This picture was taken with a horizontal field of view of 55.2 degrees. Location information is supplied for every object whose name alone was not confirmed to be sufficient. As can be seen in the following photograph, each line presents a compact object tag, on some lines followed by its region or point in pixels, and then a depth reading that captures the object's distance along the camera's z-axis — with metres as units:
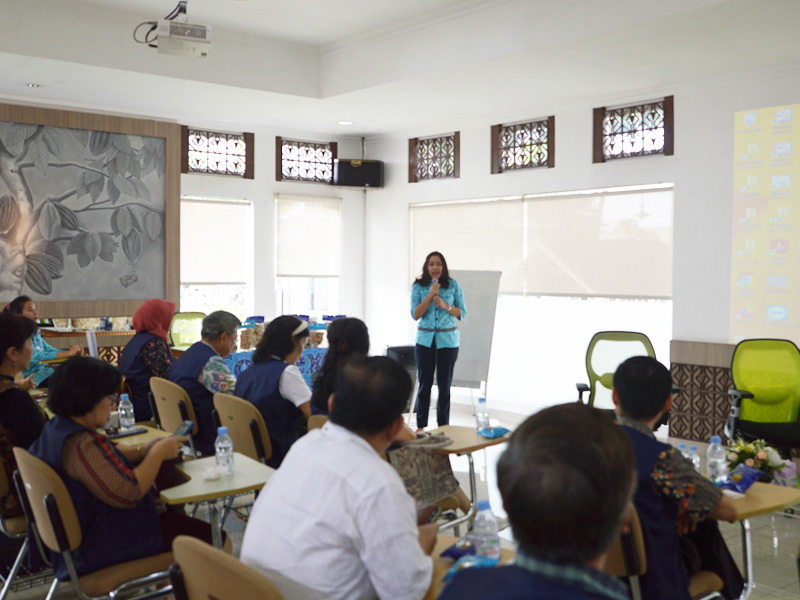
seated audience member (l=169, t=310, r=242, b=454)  4.32
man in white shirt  1.70
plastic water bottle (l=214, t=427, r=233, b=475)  2.99
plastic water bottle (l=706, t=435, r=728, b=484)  3.13
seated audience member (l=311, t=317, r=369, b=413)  3.81
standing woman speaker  6.93
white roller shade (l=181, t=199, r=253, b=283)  8.55
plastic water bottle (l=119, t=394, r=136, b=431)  3.86
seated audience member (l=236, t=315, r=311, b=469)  3.94
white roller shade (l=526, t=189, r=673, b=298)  6.93
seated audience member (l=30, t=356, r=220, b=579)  2.53
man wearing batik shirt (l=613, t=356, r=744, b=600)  2.32
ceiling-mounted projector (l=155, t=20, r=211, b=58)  5.38
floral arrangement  3.46
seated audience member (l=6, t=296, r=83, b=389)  5.57
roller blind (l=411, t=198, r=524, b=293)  8.12
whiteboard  8.01
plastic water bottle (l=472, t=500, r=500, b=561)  2.08
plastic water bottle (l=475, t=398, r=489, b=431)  4.09
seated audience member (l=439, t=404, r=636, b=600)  1.09
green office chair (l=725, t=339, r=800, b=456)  5.43
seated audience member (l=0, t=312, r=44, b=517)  3.12
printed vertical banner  5.92
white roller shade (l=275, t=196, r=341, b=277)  9.20
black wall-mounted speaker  9.27
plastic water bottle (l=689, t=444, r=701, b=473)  3.10
